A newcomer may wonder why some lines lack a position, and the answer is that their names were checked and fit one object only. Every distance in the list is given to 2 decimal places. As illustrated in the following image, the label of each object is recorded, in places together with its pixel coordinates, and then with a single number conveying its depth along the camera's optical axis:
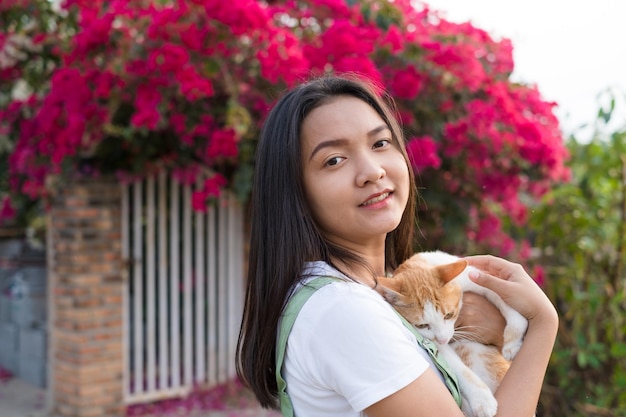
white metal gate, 5.12
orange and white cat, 1.54
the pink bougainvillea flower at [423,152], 4.05
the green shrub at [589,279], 4.12
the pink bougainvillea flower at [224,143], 3.86
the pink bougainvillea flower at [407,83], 4.16
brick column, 4.68
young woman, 1.25
